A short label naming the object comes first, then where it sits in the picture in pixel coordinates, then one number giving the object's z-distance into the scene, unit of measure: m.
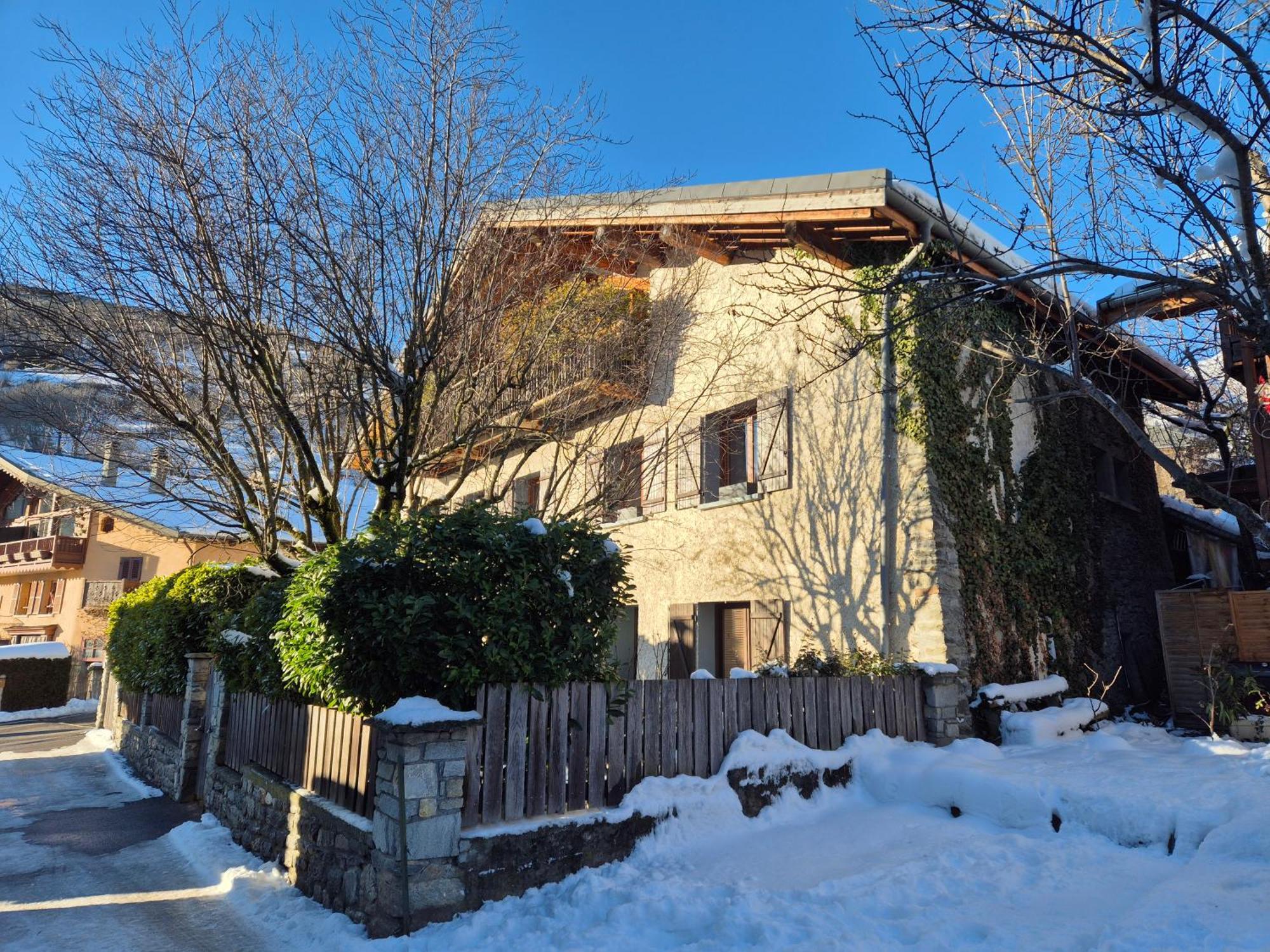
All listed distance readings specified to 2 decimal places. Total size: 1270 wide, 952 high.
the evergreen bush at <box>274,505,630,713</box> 5.12
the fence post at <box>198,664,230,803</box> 8.37
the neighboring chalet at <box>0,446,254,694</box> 27.64
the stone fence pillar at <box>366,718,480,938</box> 4.56
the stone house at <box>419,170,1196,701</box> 8.82
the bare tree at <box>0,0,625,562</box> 6.94
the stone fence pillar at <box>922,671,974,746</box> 7.56
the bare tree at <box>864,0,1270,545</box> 3.99
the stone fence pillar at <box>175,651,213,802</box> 9.11
